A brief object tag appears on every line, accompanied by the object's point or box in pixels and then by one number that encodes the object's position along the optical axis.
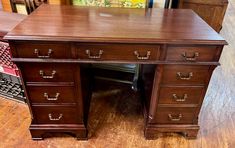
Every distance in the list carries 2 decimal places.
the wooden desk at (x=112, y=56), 1.10
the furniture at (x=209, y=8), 2.68
